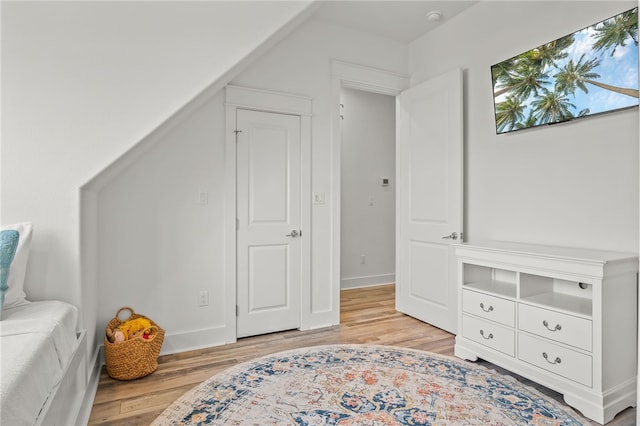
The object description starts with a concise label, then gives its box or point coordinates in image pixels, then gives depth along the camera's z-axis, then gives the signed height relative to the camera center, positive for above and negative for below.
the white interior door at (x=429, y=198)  3.23 +0.11
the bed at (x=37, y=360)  1.10 -0.52
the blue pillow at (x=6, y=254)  1.60 -0.18
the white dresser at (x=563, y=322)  1.95 -0.64
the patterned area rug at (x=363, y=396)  1.91 -1.04
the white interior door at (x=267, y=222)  3.10 -0.10
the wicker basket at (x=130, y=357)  2.33 -0.91
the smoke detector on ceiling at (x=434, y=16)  3.28 +1.69
